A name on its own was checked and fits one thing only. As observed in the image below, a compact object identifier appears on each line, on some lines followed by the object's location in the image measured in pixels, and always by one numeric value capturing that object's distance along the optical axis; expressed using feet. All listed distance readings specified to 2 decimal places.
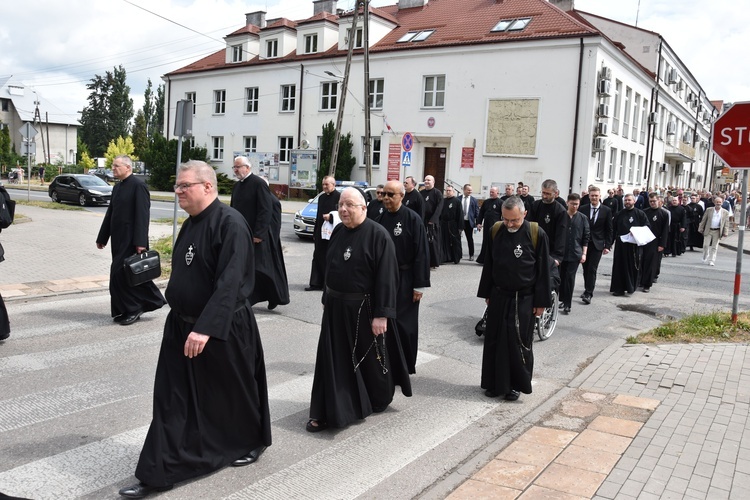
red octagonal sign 27.37
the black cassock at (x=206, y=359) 12.59
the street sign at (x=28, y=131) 88.58
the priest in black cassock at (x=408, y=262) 19.97
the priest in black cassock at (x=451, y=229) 50.85
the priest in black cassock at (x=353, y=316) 16.30
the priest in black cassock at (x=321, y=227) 34.45
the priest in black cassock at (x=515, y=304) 19.45
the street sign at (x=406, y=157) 68.44
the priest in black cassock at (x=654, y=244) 42.32
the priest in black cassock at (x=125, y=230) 26.43
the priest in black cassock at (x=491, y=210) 49.90
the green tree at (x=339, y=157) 118.62
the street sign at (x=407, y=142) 67.92
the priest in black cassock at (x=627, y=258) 40.63
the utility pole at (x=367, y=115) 87.61
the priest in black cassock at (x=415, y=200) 43.44
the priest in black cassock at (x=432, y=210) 45.42
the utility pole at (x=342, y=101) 87.81
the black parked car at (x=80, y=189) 96.89
